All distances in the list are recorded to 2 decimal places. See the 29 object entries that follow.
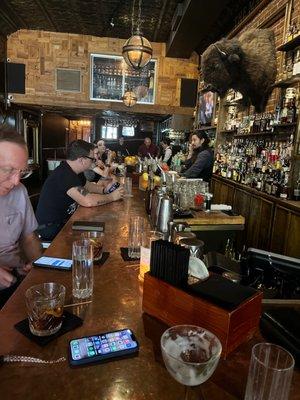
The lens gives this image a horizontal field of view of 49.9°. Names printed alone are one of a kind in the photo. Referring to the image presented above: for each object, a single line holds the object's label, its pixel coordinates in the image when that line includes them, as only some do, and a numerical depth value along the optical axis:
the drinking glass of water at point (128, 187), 3.70
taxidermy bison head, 3.91
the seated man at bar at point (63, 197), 3.02
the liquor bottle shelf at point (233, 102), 5.25
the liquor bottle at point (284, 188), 3.83
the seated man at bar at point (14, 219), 1.82
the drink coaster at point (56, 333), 0.95
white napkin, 1.14
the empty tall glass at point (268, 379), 0.68
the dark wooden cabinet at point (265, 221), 3.46
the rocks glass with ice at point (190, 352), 0.71
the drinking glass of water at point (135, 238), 1.67
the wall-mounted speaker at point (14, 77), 8.48
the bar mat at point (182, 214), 2.70
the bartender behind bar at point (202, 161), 4.84
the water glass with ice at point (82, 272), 1.25
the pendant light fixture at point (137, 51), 4.77
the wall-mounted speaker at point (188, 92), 9.11
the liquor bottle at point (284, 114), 4.01
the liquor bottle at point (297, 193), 3.71
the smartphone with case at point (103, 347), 0.86
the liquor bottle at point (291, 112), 3.89
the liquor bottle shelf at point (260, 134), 4.34
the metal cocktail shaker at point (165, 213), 2.09
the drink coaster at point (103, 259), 1.55
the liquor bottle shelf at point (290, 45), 3.68
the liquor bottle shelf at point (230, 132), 5.97
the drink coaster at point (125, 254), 1.61
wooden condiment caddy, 0.89
